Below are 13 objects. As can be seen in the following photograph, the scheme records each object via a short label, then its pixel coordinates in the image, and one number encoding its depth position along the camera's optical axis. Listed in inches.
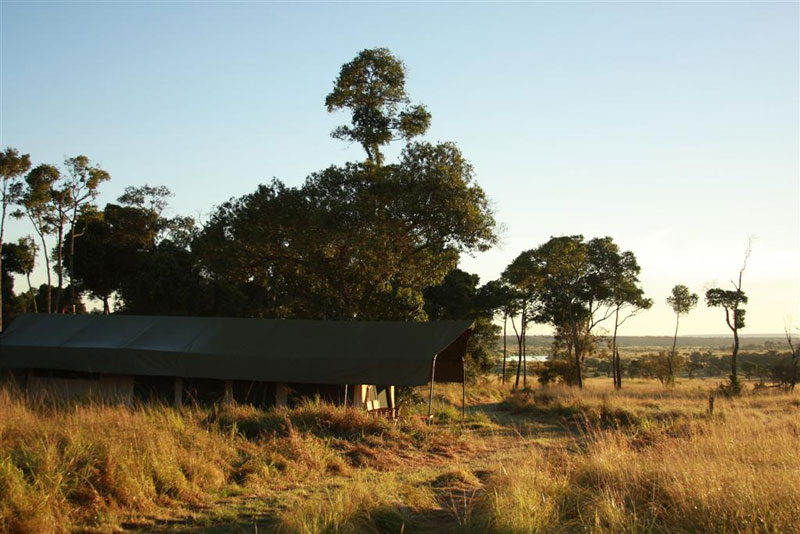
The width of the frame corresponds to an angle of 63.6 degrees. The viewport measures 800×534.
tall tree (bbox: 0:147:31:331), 1304.1
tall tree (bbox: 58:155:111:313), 1441.9
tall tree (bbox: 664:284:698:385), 1878.7
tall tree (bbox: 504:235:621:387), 1483.8
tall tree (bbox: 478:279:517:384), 1430.9
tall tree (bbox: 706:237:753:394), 1378.0
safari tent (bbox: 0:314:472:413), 687.7
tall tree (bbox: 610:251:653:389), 1561.3
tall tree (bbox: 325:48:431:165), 1099.9
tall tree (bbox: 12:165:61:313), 1357.0
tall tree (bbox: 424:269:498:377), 1409.9
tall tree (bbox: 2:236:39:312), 1595.7
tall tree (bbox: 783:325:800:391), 1328.4
